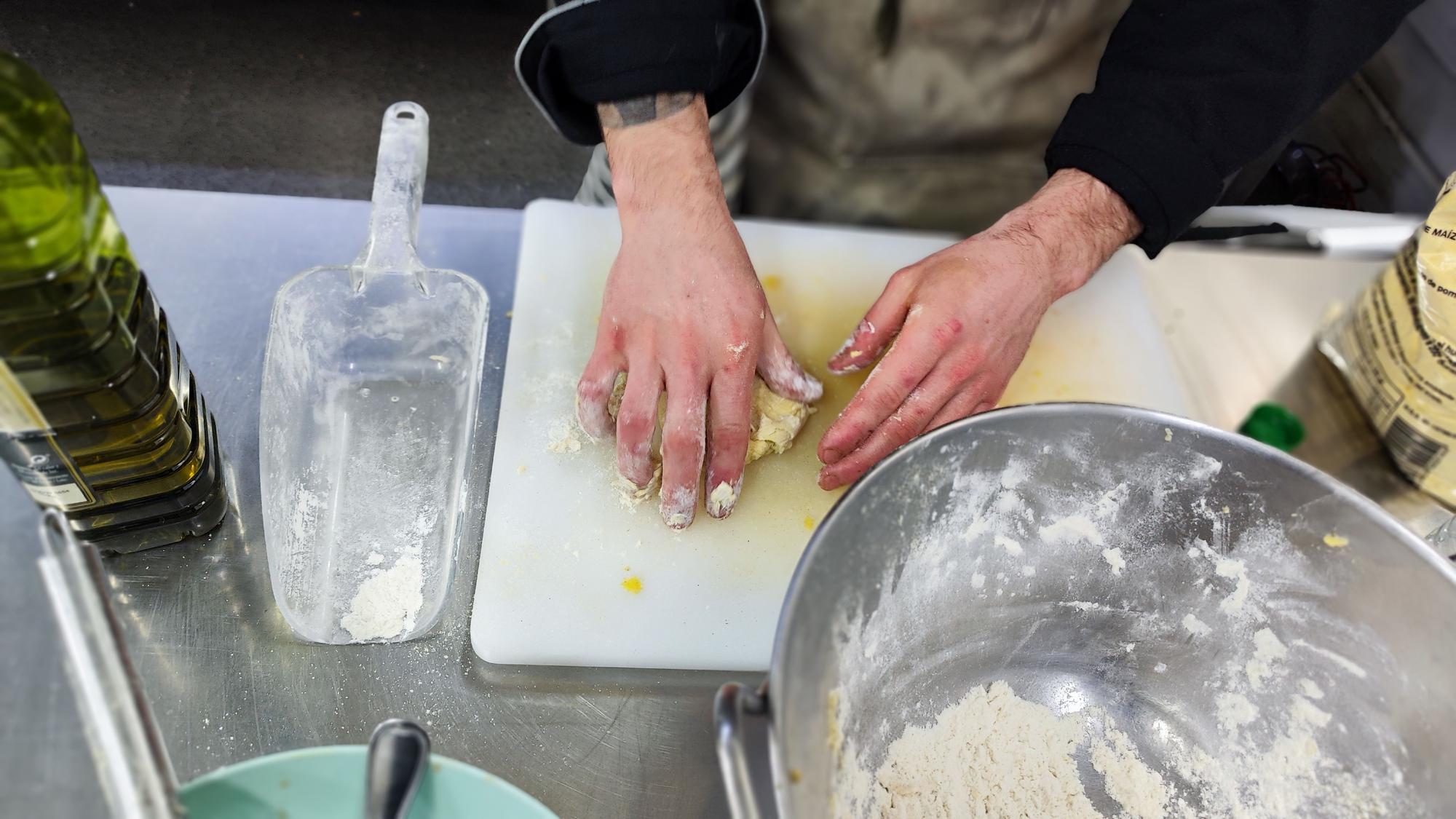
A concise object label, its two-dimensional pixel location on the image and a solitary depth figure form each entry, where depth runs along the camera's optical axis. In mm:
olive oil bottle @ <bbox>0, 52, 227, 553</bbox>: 543
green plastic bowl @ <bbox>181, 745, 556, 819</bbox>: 552
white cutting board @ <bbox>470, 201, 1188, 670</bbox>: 832
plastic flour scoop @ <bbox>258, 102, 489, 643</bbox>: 796
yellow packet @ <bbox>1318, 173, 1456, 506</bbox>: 899
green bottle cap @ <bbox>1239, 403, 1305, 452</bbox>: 1093
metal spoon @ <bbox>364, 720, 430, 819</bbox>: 565
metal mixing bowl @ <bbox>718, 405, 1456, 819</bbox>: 702
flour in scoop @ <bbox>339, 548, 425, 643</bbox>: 782
